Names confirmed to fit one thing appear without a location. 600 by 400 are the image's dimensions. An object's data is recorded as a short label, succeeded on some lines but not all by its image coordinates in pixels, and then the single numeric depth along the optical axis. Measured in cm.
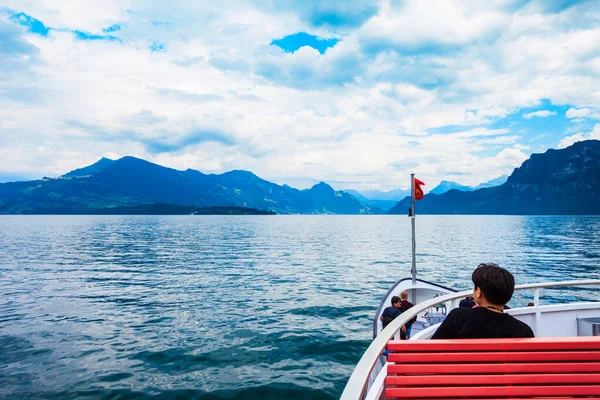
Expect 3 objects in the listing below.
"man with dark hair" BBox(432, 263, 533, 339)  402
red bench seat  349
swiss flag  1878
